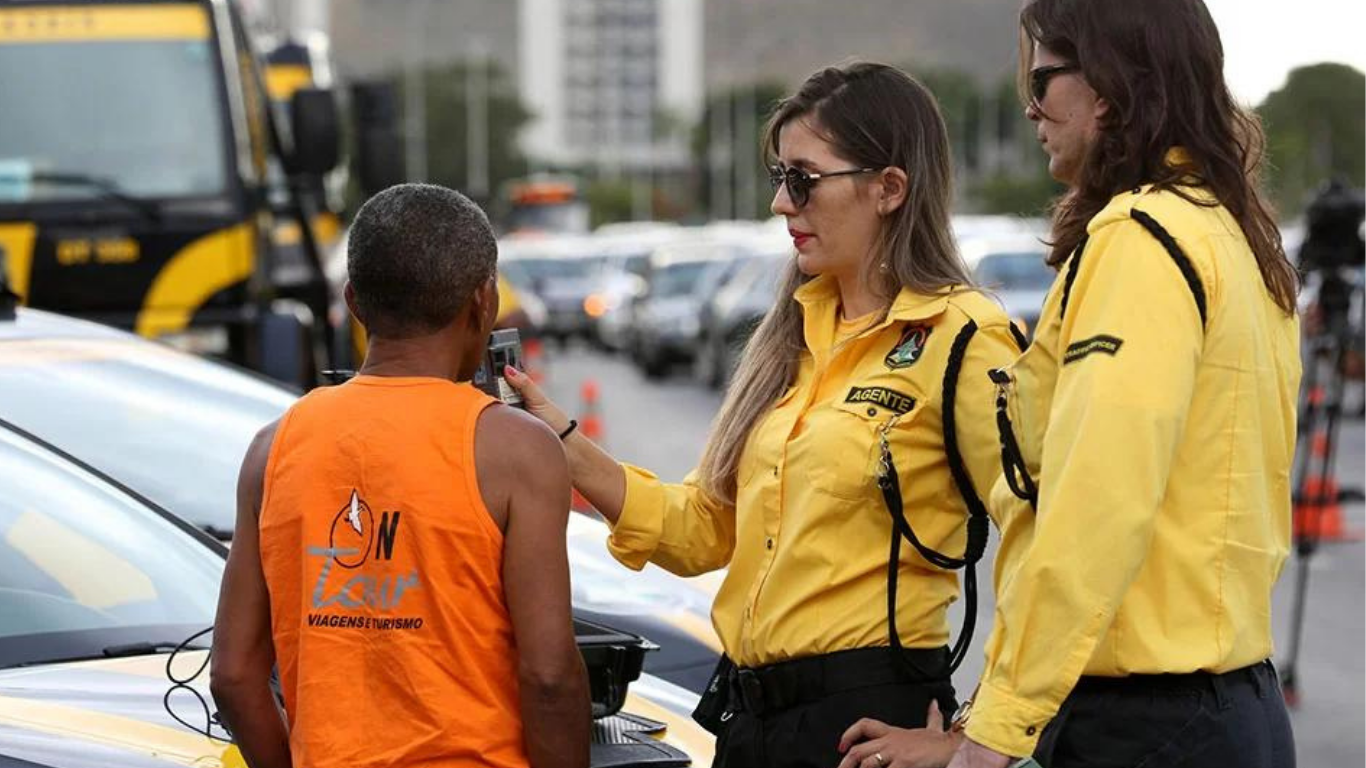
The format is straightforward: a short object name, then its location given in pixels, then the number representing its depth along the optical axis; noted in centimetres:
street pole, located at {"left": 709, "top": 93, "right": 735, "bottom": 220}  13375
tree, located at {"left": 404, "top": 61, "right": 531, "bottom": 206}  12988
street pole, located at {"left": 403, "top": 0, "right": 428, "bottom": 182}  11235
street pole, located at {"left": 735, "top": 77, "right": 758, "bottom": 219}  13012
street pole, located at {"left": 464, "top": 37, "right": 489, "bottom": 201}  12419
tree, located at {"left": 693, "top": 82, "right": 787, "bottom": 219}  13288
